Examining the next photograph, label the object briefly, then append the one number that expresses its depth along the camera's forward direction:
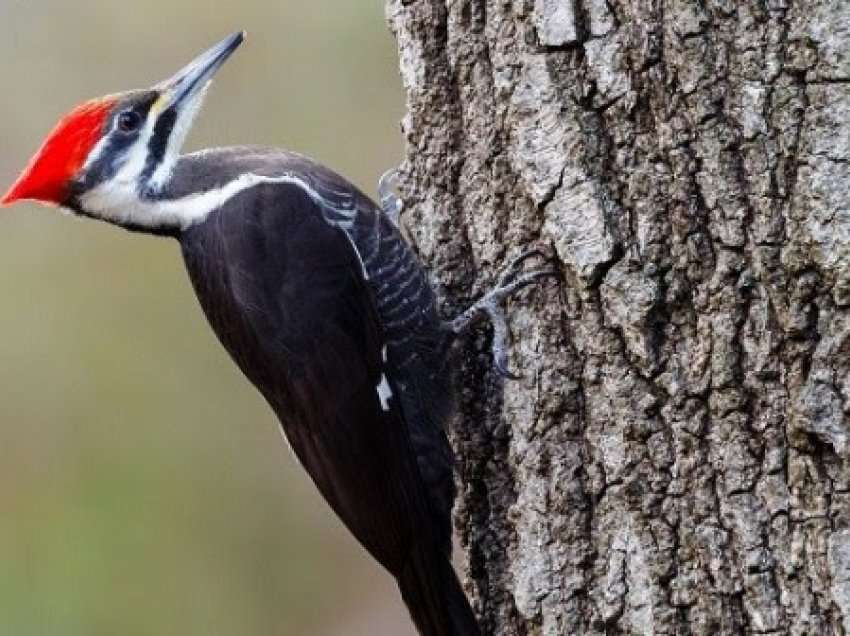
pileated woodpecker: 8.36
